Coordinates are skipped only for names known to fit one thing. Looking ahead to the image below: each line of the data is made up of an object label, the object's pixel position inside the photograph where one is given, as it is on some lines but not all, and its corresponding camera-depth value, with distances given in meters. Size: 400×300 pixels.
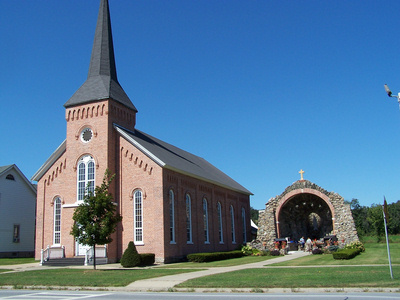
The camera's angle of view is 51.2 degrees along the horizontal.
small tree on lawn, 23.94
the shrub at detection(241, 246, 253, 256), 38.00
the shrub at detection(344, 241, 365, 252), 34.20
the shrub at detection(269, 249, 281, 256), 35.16
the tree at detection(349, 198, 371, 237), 92.95
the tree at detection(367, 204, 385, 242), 73.38
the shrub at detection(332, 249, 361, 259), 26.98
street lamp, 17.83
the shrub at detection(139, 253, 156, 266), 27.50
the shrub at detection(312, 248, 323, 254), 34.25
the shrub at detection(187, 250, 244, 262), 30.05
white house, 43.53
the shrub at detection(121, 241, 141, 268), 26.72
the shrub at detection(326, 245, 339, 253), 34.91
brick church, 30.72
